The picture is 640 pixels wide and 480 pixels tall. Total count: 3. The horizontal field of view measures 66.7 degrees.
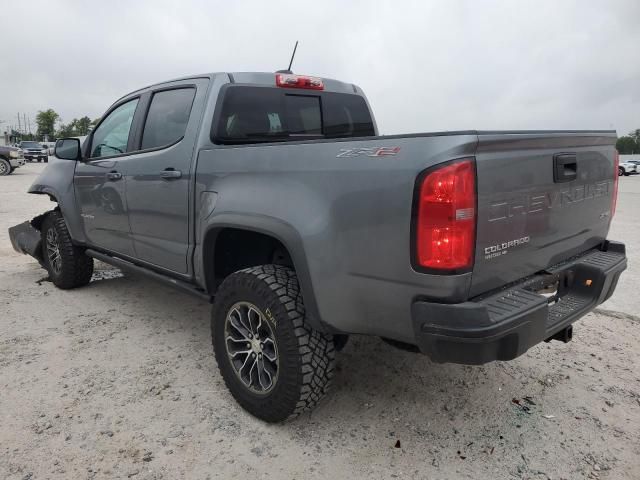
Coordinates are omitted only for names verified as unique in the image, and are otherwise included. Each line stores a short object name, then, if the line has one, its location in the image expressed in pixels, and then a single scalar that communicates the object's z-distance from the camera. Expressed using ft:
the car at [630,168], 114.32
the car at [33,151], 112.98
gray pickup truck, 6.14
